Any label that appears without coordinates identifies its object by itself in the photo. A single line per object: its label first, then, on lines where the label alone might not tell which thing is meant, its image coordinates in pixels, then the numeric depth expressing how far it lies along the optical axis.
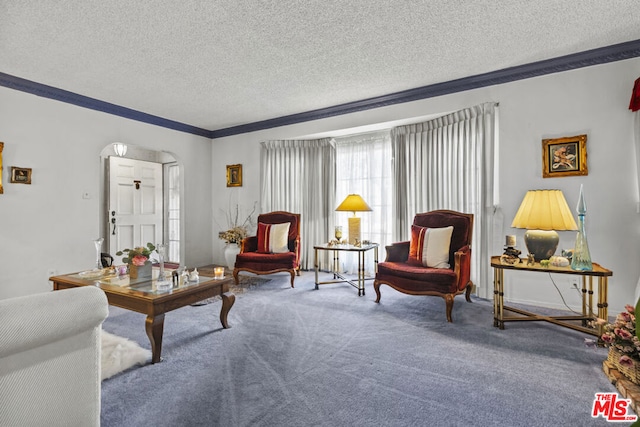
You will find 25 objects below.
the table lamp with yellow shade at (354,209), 4.18
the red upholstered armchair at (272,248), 4.14
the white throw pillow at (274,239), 4.53
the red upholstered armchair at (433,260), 2.98
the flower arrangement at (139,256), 2.70
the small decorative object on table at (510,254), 2.81
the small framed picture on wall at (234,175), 5.84
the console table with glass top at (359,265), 3.88
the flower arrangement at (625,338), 1.79
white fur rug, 2.07
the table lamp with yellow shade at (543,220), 2.57
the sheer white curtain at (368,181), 4.81
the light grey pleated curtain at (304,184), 5.16
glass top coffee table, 2.19
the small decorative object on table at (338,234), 4.38
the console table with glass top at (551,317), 2.41
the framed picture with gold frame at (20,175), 3.60
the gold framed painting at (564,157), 3.16
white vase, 5.24
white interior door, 5.27
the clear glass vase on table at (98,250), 2.97
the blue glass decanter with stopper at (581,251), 2.48
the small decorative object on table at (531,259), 2.73
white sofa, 0.98
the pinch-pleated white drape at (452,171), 3.69
